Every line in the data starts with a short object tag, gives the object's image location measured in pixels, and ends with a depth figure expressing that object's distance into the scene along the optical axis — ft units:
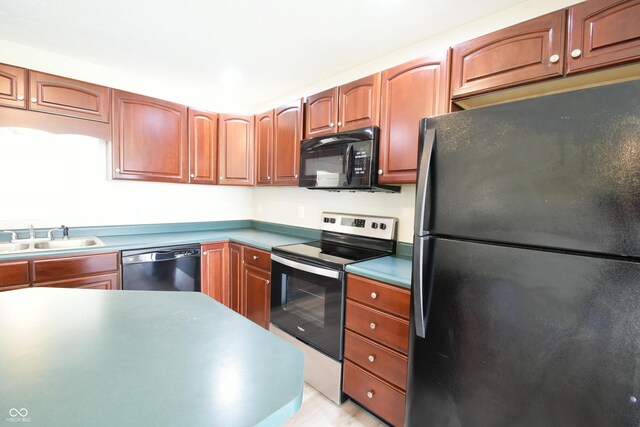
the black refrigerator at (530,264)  2.74
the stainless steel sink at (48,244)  7.02
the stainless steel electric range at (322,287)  6.02
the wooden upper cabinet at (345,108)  6.41
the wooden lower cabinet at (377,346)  5.06
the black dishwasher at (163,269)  7.37
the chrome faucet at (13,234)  7.12
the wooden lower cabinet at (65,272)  6.03
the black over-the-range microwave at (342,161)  6.35
